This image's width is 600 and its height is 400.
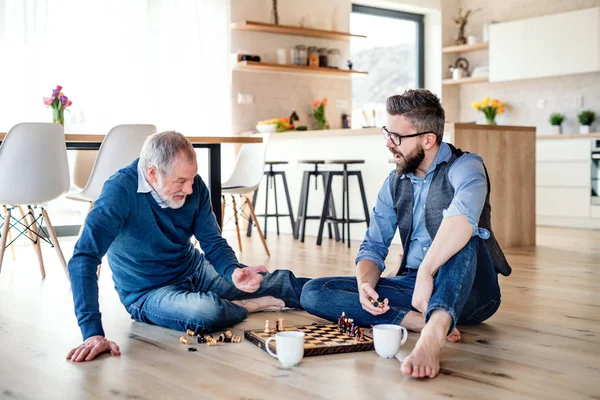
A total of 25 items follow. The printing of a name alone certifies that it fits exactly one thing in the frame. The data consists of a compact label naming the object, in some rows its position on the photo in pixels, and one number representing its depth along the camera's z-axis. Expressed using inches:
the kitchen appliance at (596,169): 281.9
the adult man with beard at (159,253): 92.4
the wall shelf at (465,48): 337.1
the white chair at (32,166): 157.1
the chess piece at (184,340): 101.3
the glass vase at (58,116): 181.9
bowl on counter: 278.2
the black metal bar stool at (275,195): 259.9
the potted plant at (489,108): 318.3
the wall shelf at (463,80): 336.5
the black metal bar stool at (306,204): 246.2
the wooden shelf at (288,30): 283.9
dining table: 175.5
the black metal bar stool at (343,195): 236.1
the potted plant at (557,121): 307.6
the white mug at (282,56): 297.7
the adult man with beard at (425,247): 89.0
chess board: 94.0
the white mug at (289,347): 85.2
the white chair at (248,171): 215.6
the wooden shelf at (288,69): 284.3
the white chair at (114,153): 167.3
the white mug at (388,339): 89.7
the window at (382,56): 336.5
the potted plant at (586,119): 296.8
